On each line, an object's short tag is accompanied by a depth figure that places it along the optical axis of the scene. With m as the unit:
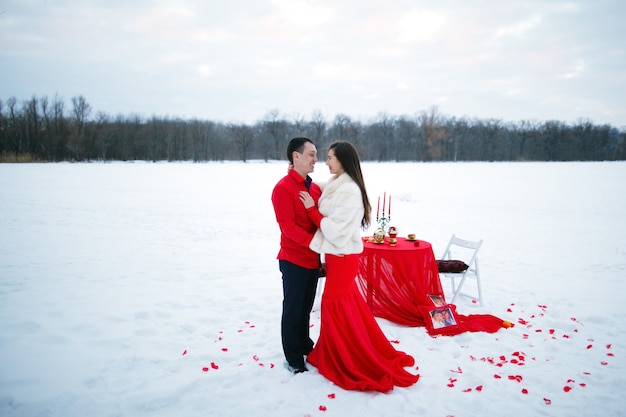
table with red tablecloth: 4.44
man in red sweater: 3.13
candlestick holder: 4.96
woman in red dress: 3.04
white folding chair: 5.07
